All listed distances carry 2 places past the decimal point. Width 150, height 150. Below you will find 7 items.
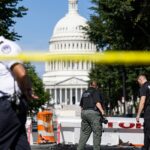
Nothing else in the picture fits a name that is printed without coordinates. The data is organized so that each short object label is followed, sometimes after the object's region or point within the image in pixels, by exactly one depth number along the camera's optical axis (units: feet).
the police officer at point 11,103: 21.61
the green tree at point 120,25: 97.91
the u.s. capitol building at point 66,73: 551.18
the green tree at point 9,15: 97.35
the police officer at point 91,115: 48.60
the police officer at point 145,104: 42.65
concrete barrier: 63.82
